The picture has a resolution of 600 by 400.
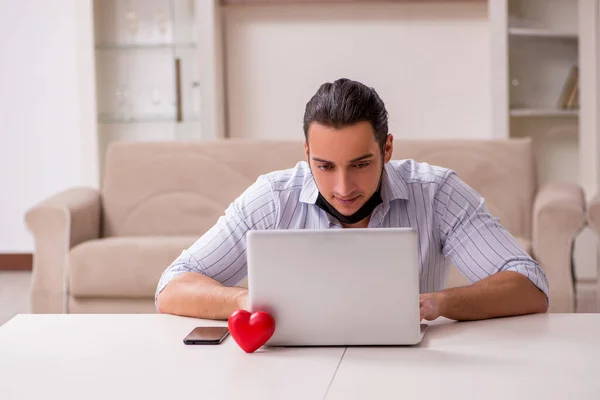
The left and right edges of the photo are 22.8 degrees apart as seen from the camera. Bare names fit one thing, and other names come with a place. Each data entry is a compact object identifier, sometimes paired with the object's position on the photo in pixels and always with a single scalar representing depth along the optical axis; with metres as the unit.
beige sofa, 5.19
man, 3.16
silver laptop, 2.80
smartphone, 2.95
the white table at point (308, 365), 2.62
